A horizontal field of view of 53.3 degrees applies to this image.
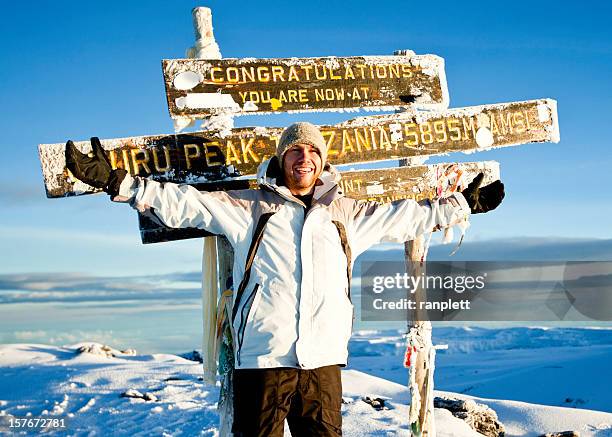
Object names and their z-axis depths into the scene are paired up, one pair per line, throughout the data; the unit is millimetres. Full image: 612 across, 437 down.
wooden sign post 4391
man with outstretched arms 3488
